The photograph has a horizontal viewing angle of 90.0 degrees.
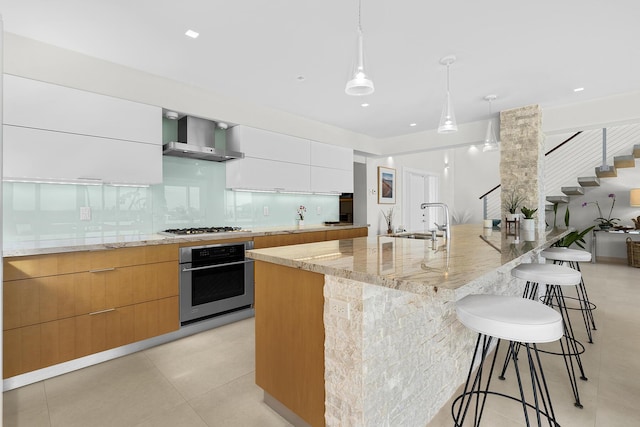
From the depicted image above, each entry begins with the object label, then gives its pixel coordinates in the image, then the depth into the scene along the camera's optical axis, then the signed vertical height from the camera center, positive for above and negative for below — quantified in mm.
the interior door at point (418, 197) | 7547 +340
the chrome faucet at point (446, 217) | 2360 -50
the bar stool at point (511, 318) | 1233 -438
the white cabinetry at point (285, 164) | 3871 +657
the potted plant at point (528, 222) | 3236 -125
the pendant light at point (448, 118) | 2729 +795
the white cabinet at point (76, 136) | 2410 +651
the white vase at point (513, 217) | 3183 -77
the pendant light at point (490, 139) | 3797 +885
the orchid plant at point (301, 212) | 4866 -8
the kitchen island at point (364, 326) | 1399 -597
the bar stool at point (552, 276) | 1978 -421
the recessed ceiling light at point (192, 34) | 2404 +1355
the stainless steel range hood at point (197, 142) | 3324 +777
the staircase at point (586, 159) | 6336 +1068
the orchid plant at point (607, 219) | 6476 -205
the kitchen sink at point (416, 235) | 3092 -245
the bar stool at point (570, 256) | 2869 -425
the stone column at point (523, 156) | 4082 +711
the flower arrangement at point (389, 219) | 6473 -168
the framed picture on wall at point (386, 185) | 6382 +534
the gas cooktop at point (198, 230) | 3234 -193
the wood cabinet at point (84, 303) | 2152 -684
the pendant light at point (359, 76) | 1816 +778
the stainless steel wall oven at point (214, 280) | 2967 -679
